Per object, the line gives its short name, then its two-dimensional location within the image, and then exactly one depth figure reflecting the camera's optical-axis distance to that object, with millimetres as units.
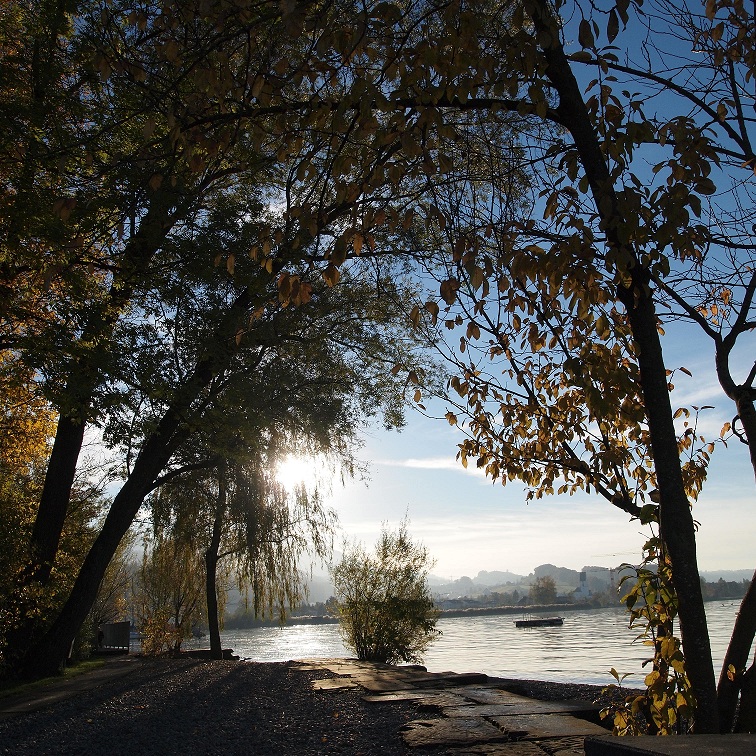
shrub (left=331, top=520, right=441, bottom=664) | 10648
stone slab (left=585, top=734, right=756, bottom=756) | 1831
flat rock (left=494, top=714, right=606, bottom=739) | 3711
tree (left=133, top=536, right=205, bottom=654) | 14781
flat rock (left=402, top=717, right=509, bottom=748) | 3659
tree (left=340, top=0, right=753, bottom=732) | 2459
